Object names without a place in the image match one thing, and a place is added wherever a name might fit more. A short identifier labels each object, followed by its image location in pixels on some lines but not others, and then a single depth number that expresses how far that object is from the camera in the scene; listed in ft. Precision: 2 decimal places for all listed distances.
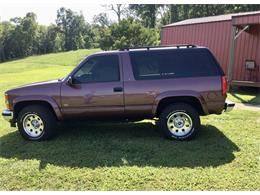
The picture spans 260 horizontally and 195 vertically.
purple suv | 14.36
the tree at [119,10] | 126.13
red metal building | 30.94
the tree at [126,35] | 68.30
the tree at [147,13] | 141.39
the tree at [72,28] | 213.89
